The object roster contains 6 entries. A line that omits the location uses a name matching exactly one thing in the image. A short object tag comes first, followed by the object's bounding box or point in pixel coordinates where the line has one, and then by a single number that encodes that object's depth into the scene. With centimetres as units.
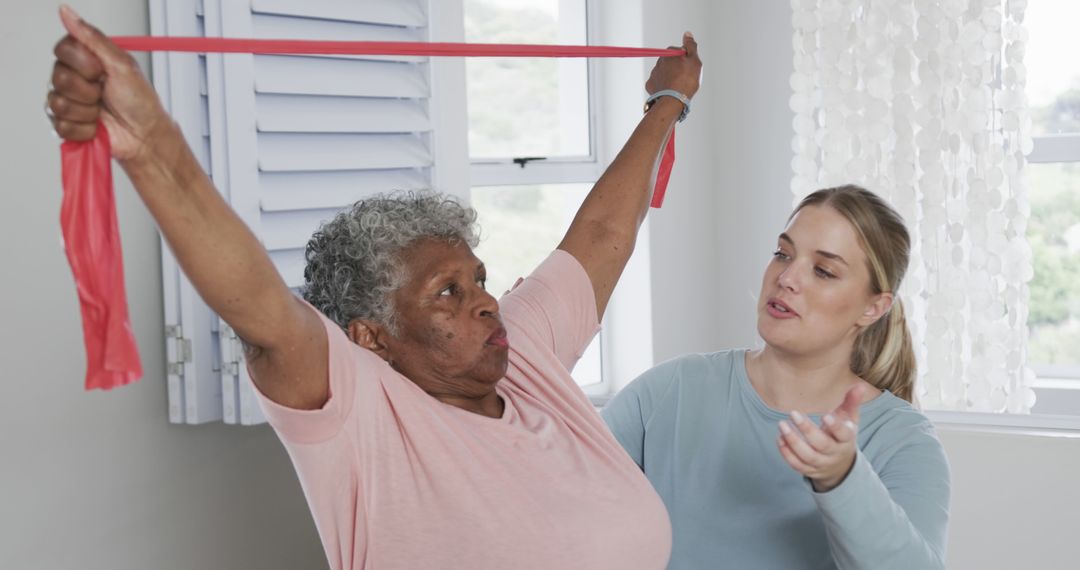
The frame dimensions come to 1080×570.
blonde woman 204
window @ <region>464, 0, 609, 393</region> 348
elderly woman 143
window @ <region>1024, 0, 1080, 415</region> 376
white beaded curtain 329
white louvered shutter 218
